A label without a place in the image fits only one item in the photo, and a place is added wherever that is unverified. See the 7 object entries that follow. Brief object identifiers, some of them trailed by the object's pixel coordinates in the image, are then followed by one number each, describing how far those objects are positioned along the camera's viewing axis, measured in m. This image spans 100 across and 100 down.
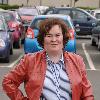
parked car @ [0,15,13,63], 10.70
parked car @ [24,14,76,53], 10.14
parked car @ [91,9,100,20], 19.94
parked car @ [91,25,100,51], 13.96
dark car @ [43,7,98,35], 17.55
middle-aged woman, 2.70
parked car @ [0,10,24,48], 14.50
